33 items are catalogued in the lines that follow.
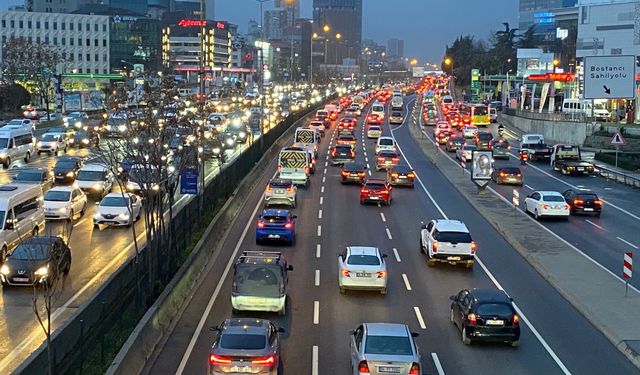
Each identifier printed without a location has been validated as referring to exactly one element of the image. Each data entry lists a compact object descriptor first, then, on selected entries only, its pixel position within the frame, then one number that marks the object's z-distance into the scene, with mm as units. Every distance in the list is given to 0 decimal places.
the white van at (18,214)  28281
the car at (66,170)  45844
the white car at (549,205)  39594
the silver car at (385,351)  16375
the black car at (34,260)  22906
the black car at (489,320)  20188
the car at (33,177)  41031
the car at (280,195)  40938
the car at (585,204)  41719
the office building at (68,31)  169750
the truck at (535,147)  67625
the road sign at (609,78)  70750
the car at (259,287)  22172
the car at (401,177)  50281
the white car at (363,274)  24938
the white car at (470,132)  78488
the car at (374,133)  83625
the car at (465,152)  60625
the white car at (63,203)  35219
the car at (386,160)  58094
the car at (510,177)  52656
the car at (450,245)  28875
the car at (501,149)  68500
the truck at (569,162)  58875
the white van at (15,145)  52875
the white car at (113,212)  34656
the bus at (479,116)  101750
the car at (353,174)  50656
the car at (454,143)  71250
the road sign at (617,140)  53375
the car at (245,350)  16203
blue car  32219
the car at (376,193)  42688
